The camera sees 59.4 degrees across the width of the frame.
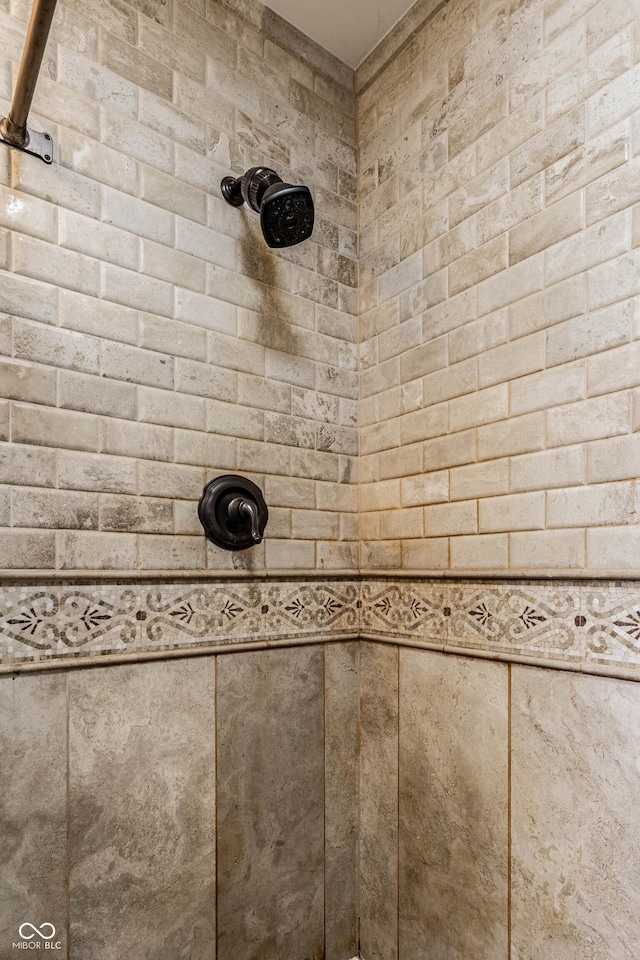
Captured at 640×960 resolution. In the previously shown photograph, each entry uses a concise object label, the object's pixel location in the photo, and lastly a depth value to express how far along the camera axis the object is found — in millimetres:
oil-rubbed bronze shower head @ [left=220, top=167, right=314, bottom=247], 1268
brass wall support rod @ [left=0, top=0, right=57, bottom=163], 879
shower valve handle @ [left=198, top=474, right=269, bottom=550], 1327
